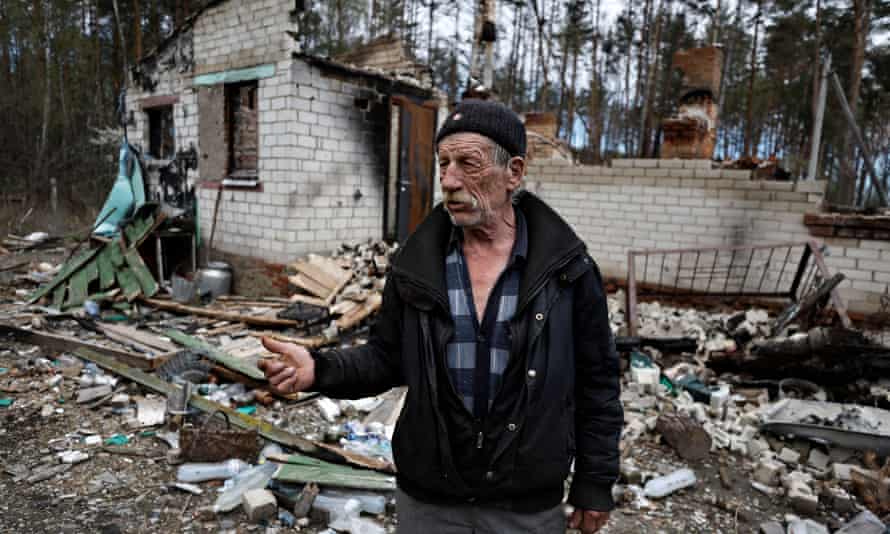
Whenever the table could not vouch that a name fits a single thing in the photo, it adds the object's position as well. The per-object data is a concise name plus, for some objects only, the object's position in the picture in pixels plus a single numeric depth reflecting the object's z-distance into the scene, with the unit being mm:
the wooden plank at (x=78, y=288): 7199
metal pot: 8461
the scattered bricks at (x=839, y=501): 3365
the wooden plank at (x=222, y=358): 4863
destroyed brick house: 7766
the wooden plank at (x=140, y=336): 5605
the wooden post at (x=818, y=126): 7594
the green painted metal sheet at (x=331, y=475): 3260
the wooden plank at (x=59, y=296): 7263
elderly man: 1407
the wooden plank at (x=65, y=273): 7453
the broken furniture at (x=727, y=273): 6789
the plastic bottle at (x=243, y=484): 3107
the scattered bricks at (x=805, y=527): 3088
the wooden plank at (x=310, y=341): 5758
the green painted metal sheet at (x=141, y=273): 7682
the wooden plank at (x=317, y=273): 7426
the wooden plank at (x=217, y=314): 6531
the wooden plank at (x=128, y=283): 7535
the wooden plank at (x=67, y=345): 5090
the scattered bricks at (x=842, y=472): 3674
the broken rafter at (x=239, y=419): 3611
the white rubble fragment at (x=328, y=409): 4446
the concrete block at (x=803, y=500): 3328
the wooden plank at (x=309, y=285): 7324
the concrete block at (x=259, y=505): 2998
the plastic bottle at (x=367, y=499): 3162
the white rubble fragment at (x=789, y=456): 3936
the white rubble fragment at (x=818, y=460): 3877
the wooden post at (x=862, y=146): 7334
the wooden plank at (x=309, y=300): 7035
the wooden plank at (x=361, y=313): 6504
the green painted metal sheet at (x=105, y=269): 7727
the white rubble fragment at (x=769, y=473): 3670
